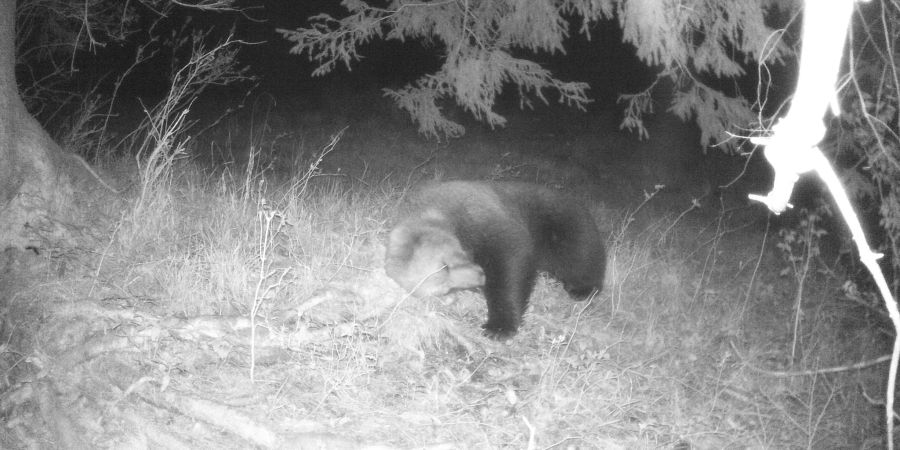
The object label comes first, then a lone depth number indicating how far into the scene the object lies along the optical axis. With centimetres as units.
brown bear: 430
